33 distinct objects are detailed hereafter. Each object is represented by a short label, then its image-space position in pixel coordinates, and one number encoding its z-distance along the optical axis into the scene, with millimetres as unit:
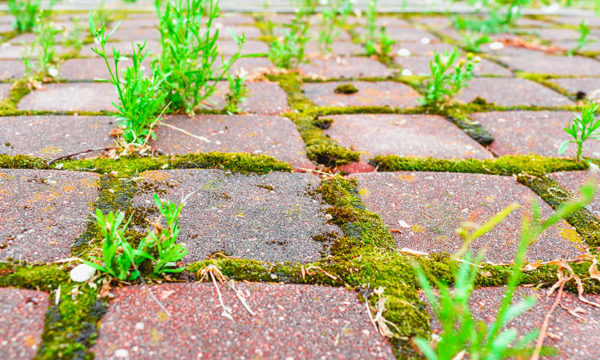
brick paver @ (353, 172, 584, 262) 735
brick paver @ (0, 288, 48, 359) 572
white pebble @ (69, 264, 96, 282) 662
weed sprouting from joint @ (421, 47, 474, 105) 999
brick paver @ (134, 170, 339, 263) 713
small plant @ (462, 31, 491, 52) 1383
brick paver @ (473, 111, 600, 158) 908
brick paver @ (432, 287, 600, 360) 642
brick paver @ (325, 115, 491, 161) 888
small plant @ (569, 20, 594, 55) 1358
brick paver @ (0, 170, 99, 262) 693
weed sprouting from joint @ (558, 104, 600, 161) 846
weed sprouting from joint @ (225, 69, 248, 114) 966
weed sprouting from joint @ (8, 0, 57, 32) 1446
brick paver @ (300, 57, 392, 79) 1175
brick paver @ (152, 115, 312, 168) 863
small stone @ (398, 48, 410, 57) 1281
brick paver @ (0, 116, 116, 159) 839
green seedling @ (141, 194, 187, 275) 667
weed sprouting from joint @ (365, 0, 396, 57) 1285
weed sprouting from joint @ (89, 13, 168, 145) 839
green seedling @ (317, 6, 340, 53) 1283
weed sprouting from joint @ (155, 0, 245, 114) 906
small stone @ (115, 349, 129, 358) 579
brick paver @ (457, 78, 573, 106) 1061
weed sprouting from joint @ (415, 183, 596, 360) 462
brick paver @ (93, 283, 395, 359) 600
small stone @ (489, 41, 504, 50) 1408
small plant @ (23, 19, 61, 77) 1052
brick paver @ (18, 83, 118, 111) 972
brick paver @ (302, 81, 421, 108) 1037
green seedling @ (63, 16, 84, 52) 1271
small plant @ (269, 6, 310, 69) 1154
